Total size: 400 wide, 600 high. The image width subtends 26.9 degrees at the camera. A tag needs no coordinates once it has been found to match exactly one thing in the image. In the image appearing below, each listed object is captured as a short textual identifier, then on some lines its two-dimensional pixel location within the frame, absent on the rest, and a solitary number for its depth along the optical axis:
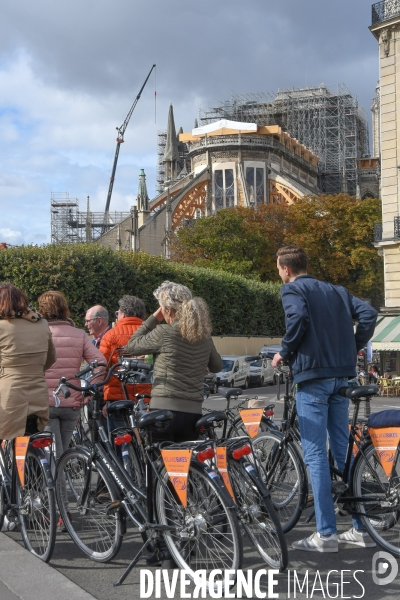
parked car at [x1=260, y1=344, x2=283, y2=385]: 36.41
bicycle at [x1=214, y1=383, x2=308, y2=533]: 6.21
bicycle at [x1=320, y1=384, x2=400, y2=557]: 5.37
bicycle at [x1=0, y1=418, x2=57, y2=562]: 5.51
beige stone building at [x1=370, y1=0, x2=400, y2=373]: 30.97
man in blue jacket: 5.53
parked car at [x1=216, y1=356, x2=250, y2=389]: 32.62
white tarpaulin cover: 89.44
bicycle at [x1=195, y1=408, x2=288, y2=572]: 4.86
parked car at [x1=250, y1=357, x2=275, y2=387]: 35.88
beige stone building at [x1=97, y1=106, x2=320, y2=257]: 83.81
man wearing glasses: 8.48
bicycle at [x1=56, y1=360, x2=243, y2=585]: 4.72
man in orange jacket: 7.32
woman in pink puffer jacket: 6.83
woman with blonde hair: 5.48
